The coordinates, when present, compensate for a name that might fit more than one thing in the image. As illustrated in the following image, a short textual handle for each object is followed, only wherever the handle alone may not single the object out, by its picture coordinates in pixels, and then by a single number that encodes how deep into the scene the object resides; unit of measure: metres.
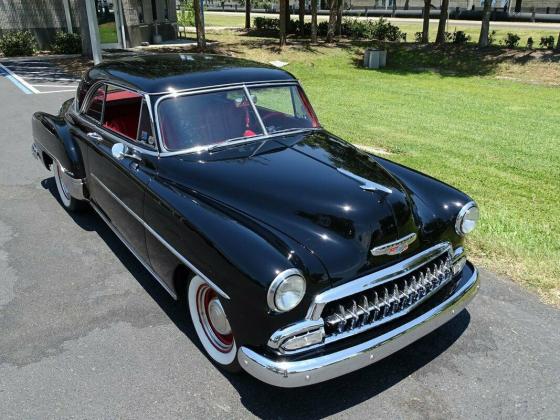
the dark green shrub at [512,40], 21.70
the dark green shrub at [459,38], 23.34
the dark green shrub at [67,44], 20.42
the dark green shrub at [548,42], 20.83
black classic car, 2.59
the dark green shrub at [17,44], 19.61
